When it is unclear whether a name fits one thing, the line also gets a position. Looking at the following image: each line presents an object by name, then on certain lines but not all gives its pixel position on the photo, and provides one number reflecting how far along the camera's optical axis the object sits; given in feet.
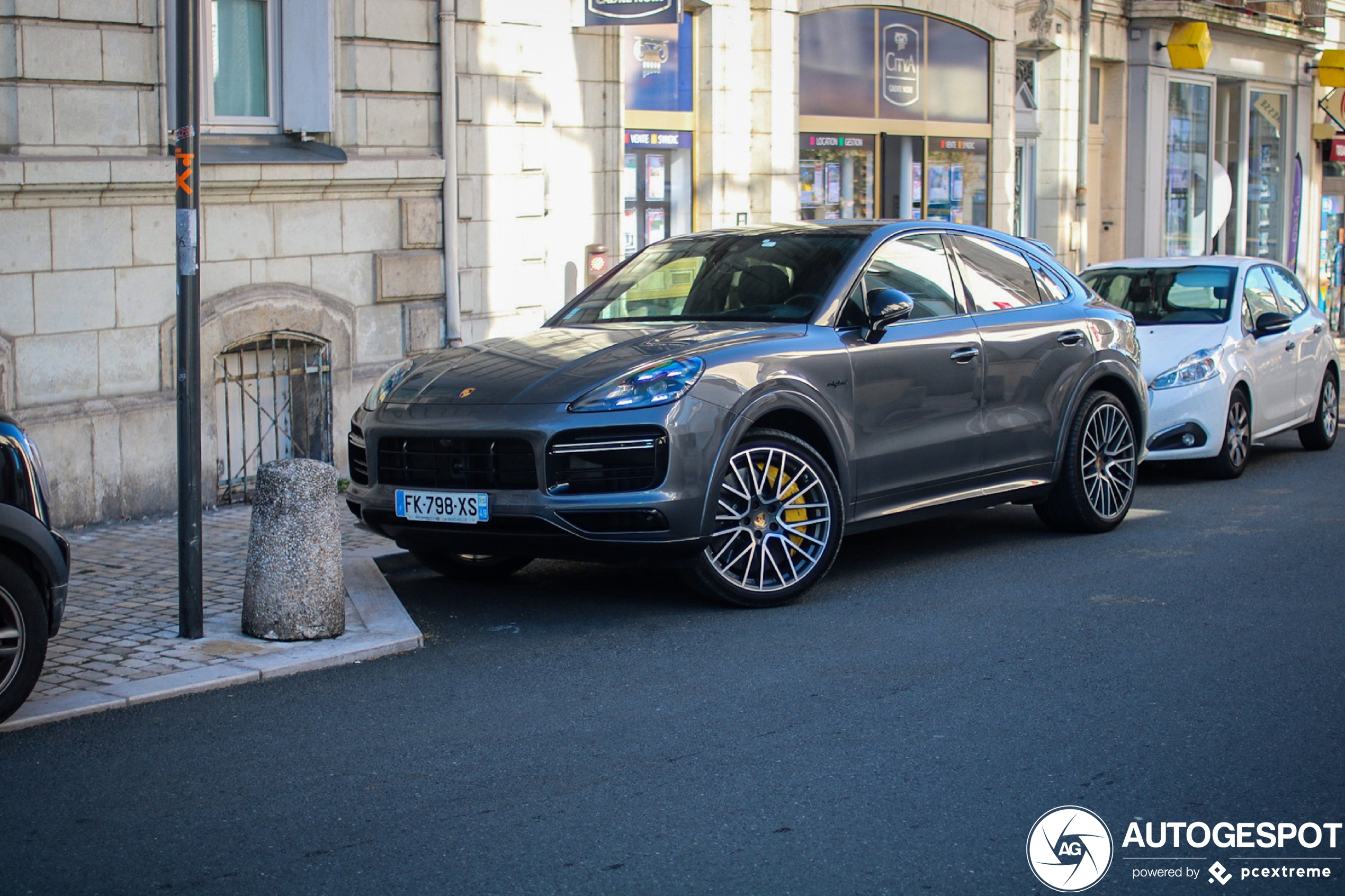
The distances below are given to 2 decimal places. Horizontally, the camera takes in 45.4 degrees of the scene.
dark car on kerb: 17.21
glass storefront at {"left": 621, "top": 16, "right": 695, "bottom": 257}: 49.67
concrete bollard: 21.39
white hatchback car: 36.22
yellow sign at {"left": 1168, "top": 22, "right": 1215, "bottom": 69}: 77.36
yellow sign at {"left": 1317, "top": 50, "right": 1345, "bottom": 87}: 89.81
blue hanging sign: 43.11
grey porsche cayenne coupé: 21.59
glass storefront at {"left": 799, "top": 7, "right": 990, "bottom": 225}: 57.62
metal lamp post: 21.01
